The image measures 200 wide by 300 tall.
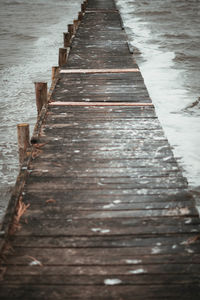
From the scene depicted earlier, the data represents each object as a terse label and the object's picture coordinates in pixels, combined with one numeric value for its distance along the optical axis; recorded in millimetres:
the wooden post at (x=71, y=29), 25520
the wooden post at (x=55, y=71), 15758
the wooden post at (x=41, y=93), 11875
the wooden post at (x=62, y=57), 17234
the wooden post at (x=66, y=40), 22687
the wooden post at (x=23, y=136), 8963
